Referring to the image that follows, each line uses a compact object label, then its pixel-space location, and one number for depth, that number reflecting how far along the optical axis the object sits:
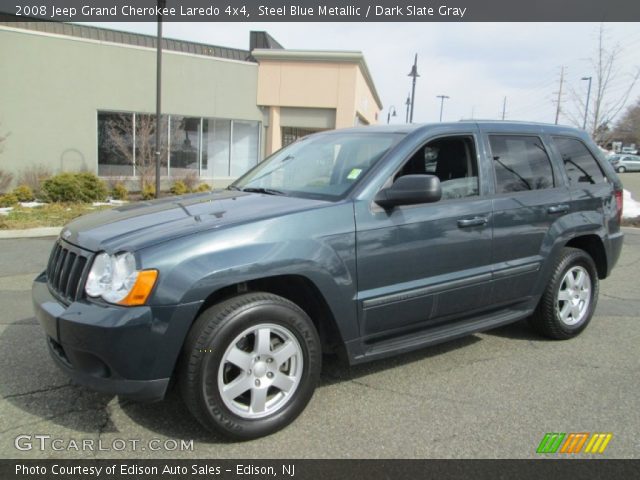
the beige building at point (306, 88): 19.33
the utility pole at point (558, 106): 20.49
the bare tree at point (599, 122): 15.01
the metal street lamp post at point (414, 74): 21.48
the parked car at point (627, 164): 44.81
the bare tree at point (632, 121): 64.00
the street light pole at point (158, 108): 12.91
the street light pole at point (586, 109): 15.76
